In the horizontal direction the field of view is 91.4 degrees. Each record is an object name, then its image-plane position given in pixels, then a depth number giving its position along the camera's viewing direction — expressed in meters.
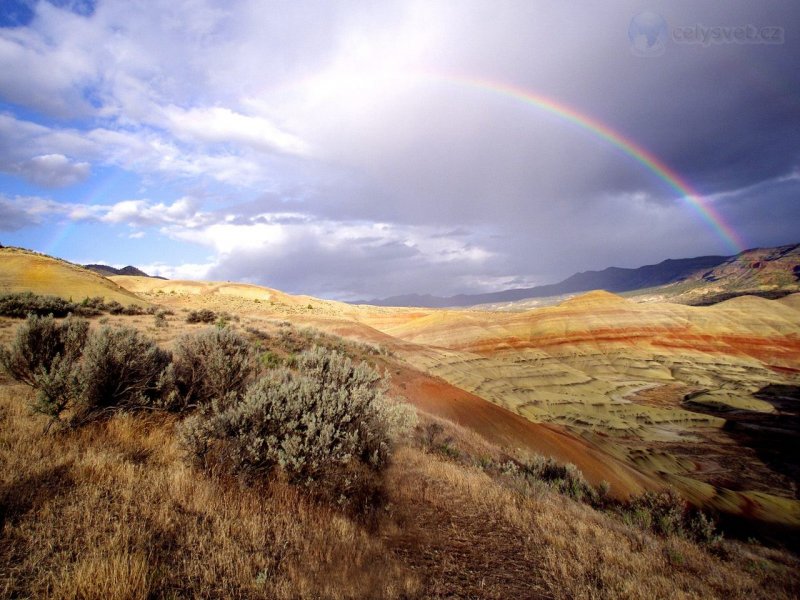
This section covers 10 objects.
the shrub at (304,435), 5.69
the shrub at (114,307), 23.79
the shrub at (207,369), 8.17
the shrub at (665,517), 10.07
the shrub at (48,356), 6.42
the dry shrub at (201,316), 24.44
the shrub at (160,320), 20.94
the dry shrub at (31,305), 17.80
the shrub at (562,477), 11.49
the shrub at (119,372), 6.75
